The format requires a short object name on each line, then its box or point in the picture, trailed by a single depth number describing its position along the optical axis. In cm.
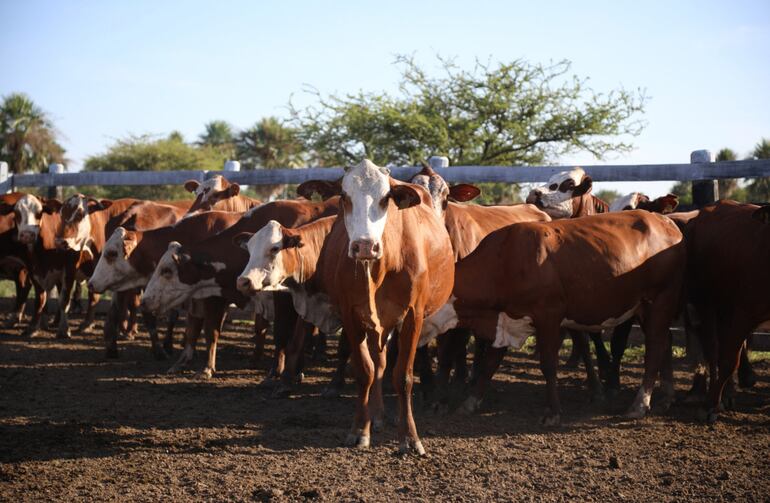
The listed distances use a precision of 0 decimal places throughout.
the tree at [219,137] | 5388
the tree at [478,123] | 2166
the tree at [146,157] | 3647
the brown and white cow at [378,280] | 601
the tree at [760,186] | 3216
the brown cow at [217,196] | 1172
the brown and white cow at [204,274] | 940
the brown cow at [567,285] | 738
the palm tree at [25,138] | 3941
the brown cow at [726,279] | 718
